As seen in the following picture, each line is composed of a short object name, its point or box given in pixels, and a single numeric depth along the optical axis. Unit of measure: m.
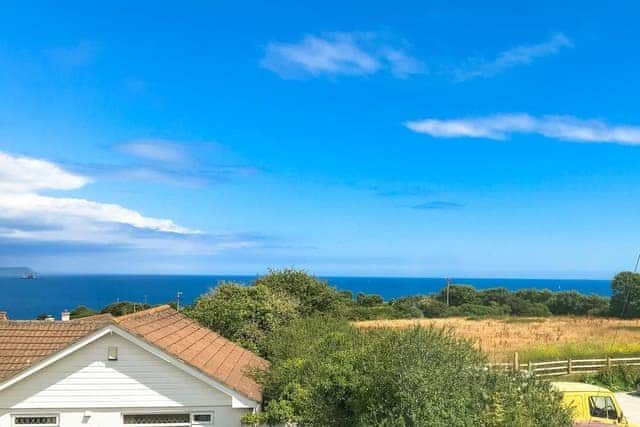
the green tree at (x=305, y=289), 36.16
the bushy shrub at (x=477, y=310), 78.56
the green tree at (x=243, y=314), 25.55
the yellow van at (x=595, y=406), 16.61
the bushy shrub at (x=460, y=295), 89.44
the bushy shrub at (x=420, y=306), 74.35
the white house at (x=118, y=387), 14.94
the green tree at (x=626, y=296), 71.75
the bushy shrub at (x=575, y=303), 77.25
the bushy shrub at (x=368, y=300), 79.88
